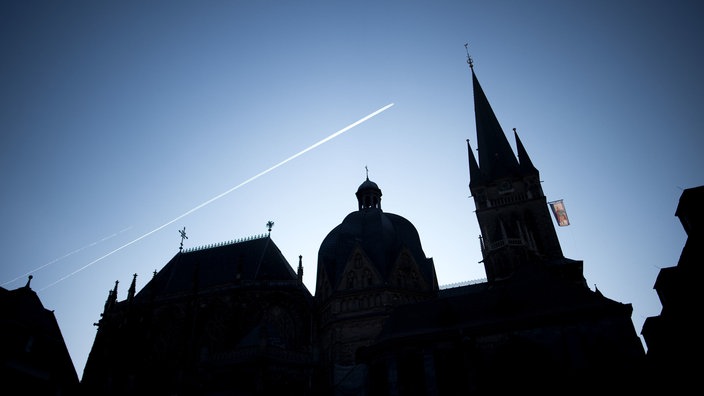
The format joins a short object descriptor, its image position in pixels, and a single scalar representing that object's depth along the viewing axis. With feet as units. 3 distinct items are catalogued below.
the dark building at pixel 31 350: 76.74
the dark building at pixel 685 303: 66.44
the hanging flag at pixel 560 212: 123.65
